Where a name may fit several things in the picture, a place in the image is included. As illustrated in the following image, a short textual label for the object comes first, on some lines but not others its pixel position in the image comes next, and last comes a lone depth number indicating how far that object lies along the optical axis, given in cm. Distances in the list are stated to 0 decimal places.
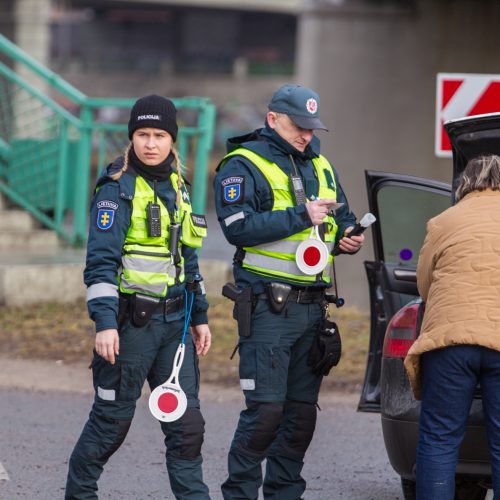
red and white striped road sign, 1767
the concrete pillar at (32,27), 8781
